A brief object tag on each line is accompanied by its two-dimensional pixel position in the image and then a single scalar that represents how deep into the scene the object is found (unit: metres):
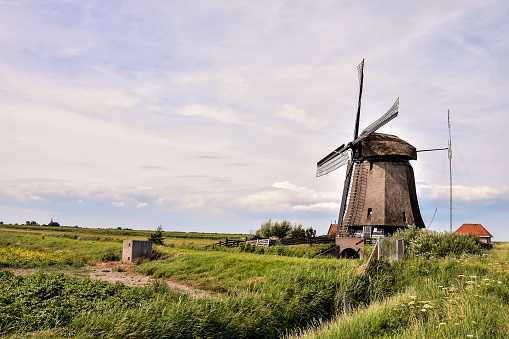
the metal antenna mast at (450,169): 29.11
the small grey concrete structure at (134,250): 29.33
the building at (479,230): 48.12
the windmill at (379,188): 30.66
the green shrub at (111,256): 31.64
